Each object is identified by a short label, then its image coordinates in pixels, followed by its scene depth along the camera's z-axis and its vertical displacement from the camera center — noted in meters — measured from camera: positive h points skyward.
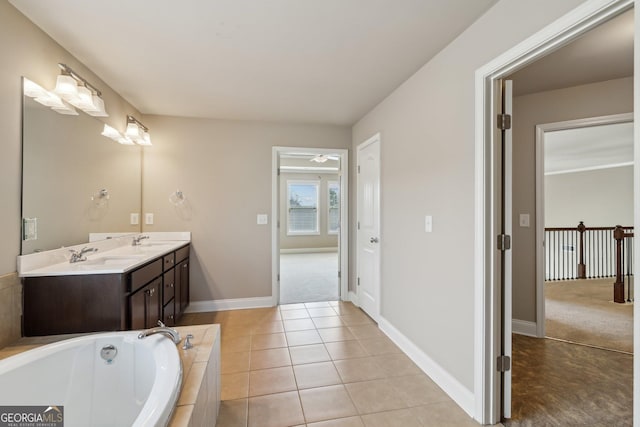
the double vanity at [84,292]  1.75 -0.51
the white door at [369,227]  3.20 -0.15
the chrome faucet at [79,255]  2.13 -0.32
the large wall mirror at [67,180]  1.83 +0.26
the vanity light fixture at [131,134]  2.74 +0.82
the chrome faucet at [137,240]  3.19 -0.30
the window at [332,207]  8.53 +0.21
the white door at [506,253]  1.72 -0.23
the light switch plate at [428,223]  2.22 -0.07
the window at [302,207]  8.28 +0.20
